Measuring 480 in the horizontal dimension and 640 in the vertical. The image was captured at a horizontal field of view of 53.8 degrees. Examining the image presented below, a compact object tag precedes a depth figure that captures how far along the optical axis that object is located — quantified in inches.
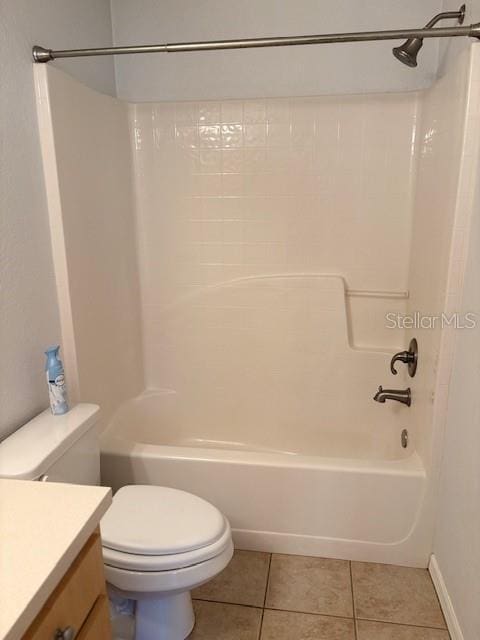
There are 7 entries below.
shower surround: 67.9
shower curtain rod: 50.2
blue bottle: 55.9
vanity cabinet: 30.4
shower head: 61.1
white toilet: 49.9
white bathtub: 67.1
